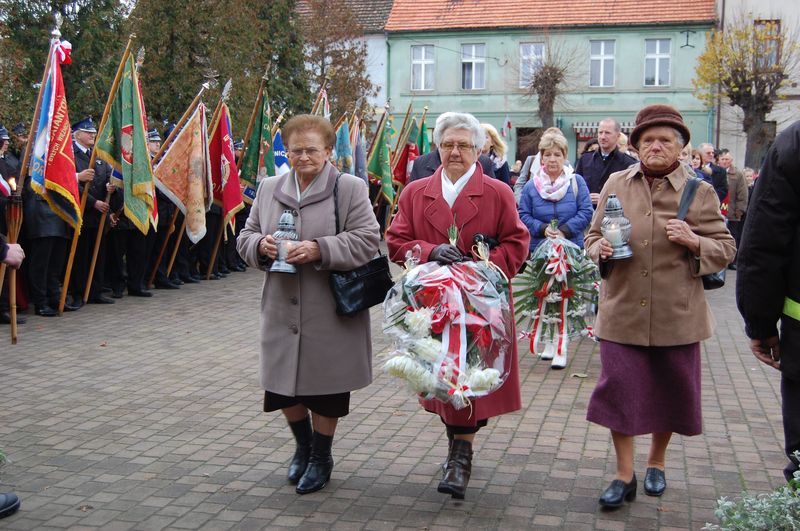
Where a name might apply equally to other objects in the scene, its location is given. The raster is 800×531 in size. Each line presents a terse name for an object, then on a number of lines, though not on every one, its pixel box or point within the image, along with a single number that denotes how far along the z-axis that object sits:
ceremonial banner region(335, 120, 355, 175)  16.84
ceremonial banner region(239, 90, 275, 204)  14.00
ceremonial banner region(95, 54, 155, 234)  11.07
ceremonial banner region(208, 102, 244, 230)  13.00
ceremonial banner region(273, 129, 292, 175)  14.52
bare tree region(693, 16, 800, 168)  32.09
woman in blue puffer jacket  8.13
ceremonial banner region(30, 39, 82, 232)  9.66
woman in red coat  4.91
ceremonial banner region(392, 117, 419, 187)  20.39
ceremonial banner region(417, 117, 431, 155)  20.28
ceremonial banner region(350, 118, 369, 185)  17.96
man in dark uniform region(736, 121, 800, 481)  3.44
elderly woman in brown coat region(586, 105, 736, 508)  4.70
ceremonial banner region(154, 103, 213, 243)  12.33
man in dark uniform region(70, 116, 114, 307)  11.20
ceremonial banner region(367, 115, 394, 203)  18.69
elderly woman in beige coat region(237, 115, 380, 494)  4.86
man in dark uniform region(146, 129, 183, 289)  12.76
